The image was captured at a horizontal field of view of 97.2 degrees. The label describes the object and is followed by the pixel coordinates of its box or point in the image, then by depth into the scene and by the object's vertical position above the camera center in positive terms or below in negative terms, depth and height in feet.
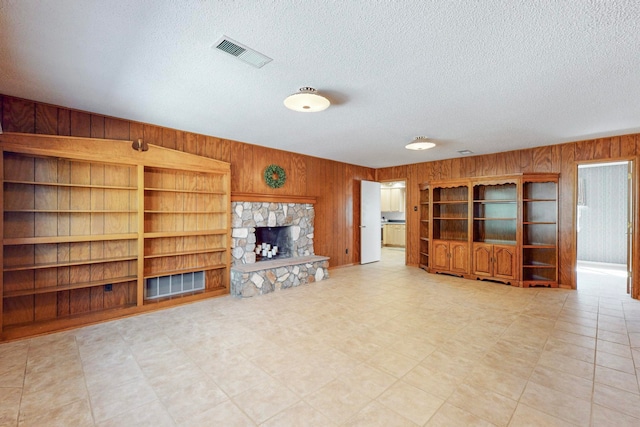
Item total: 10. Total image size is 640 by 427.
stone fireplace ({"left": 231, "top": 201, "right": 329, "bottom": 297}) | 14.44 -2.03
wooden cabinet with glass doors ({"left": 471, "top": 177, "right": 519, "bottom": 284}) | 16.84 -1.02
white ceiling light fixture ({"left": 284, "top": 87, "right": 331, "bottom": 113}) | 8.80 +3.63
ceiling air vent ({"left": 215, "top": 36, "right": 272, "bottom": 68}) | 6.58 +4.00
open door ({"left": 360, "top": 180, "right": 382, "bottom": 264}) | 22.91 -0.63
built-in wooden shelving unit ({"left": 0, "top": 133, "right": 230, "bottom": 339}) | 9.75 -0.63
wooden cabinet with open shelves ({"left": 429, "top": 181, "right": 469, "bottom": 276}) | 18.69 -0.99
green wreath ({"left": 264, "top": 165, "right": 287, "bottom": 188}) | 16.71 +2.30
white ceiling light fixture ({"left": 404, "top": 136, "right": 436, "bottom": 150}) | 14.51 +3.67
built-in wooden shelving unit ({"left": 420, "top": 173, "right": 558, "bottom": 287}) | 16.52 -0.91
